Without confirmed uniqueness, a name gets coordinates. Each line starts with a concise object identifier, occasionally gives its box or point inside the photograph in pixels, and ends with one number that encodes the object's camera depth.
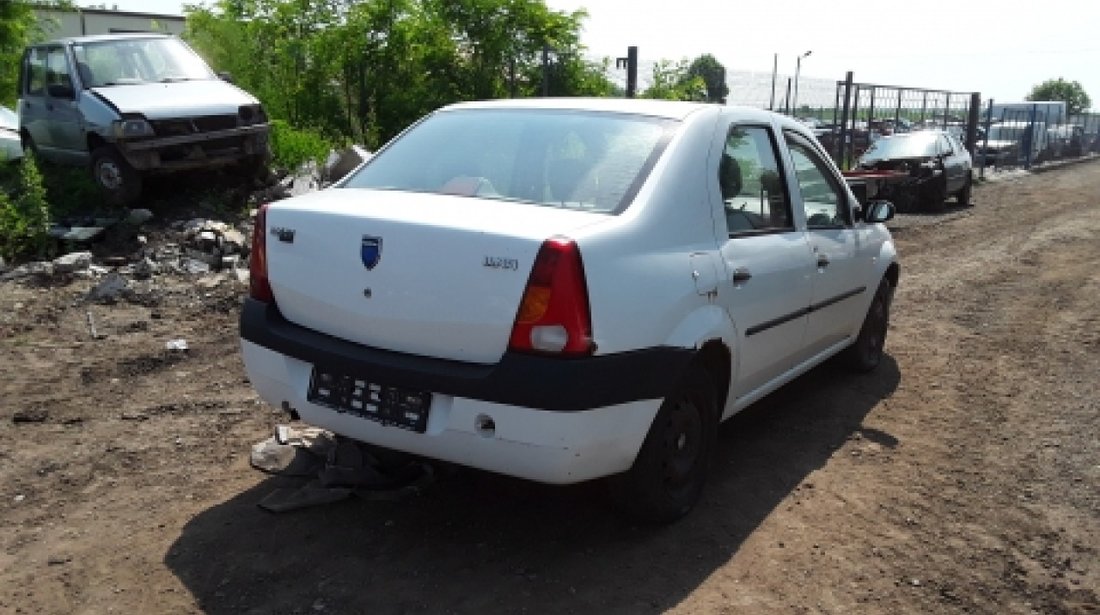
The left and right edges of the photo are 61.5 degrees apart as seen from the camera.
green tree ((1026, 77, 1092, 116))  95.12
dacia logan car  3.12
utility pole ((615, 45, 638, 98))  13.55
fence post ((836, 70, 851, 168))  18.86
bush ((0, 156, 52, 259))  8.73
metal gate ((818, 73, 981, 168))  19.03
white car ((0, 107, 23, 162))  11.85
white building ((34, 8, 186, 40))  32.94
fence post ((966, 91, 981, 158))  25.72
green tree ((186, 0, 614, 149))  13.61
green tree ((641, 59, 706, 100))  14.62
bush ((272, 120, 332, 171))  11.61
